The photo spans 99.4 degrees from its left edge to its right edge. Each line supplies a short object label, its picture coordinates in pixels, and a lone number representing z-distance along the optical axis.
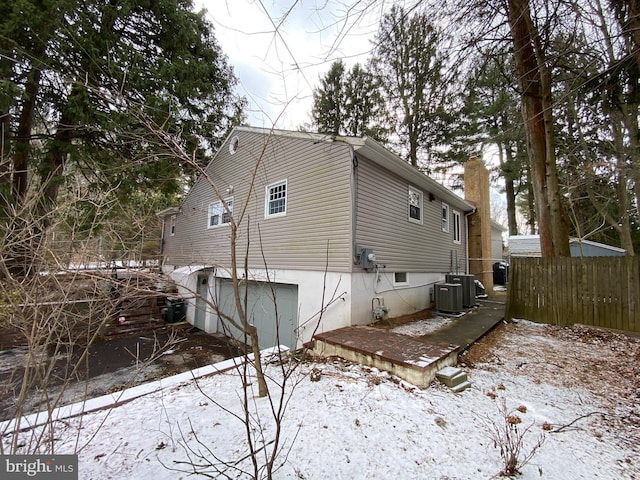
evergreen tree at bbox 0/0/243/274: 6.74
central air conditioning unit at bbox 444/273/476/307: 8.04
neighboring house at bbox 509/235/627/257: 14.34
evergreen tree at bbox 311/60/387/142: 14.87
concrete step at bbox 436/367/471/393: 3.29
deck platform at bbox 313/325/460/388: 3.37
